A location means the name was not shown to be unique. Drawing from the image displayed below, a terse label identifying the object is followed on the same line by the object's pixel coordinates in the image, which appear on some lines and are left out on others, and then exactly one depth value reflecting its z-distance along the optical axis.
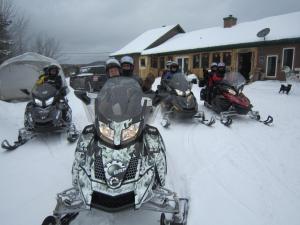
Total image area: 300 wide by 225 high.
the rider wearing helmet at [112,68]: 3.50
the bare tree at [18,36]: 21.65
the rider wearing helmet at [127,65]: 4.70
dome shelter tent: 10.01
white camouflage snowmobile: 2.20
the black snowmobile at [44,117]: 4.77
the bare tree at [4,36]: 16.09
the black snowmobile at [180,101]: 5.88
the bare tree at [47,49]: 30.80
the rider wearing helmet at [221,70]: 7.17
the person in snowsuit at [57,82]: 5.36
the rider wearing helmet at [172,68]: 7.20
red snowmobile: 6.09
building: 14.25
